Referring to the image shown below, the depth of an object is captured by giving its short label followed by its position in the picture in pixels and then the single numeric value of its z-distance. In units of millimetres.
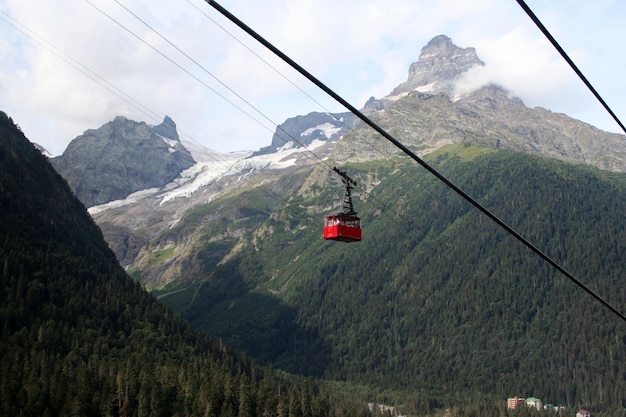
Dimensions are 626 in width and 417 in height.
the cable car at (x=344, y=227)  71375
